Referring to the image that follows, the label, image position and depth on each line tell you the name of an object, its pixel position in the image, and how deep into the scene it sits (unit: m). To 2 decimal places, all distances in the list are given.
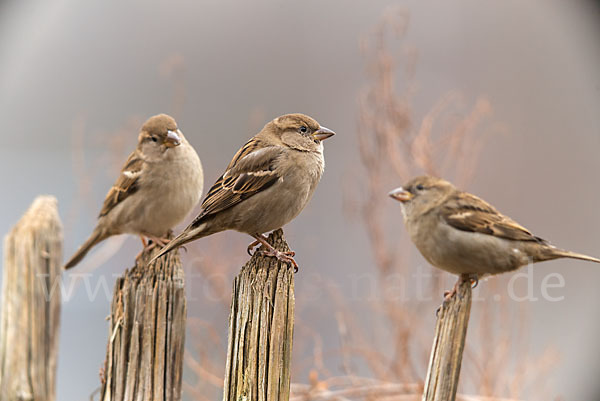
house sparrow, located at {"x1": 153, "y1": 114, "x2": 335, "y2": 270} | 5.34
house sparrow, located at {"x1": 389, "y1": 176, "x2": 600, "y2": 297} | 5.87
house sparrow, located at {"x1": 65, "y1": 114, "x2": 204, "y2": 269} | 6.68
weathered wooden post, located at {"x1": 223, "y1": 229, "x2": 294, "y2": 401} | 3.91
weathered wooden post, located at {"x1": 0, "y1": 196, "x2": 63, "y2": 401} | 5.21
